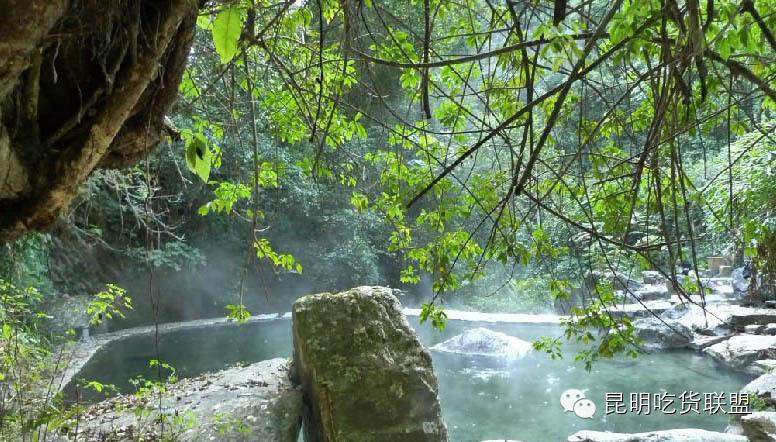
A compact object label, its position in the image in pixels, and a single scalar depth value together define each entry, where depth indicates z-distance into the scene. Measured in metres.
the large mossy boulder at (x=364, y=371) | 4.79
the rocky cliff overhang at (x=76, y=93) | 1.49
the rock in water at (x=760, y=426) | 5.16
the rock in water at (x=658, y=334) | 10.10
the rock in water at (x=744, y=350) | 8.59
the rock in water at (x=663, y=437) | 5.19
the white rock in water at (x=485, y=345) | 10.48
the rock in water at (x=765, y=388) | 6.37
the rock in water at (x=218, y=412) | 4.41
